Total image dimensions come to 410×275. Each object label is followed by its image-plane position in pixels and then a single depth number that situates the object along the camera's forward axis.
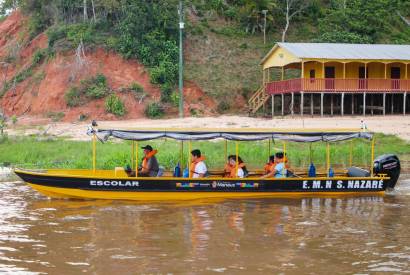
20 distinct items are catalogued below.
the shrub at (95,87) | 42.62
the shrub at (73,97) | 42.41
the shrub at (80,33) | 45.97
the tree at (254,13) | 50.62
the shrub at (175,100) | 42.78
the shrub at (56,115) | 40.54
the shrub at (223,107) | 43.56
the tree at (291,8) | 51.71
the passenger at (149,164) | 18.19
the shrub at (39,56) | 47.81
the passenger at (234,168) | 18.34
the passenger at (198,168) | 18.16
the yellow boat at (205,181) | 17.48
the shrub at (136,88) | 43.41
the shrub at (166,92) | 43.25
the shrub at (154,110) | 41.53
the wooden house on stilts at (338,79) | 38.72
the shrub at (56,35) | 47.25
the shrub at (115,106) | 41.12
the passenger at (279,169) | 18.53
